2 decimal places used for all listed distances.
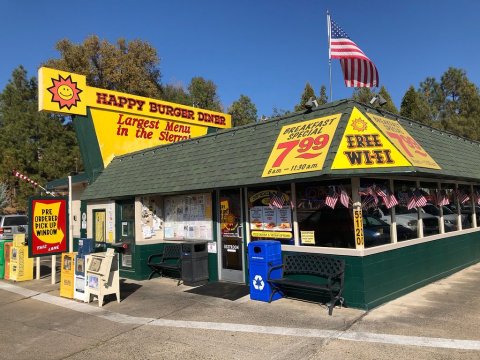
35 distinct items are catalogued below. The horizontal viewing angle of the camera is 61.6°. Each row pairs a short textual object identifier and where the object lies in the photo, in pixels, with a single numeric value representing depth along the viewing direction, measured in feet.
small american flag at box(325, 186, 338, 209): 24.79
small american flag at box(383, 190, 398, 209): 26.25
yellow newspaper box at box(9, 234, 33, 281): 39.14
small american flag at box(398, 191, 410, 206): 28.79
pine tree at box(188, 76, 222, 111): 138.00
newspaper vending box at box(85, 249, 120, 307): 27.55
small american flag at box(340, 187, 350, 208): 24.40
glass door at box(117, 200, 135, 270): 38.45
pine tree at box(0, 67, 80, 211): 97.45
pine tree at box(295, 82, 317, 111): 104.96
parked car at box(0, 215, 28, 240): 62.69
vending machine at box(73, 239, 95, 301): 29.14
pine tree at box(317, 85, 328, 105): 111.24
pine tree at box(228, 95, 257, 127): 128.67
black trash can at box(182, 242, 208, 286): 32.78
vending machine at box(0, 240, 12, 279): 41.81
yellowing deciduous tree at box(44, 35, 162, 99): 108.58
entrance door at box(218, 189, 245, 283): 32.01
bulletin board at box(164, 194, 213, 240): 34.88
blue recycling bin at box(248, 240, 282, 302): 26.53
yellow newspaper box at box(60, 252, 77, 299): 30.32
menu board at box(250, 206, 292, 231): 28.45
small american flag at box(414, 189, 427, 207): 30.07
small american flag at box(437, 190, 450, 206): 33.94
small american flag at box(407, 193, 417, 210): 29.32
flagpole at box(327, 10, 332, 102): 33.30
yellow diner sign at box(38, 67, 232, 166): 45.42
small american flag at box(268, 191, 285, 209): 28.22
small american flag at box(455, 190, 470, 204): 37.75
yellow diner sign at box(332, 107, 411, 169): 23.34
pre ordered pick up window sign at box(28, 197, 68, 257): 34.85
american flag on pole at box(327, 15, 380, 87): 32.45
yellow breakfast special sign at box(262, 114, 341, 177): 24.89
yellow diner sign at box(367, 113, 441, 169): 25.26
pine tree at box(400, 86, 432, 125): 96.53
